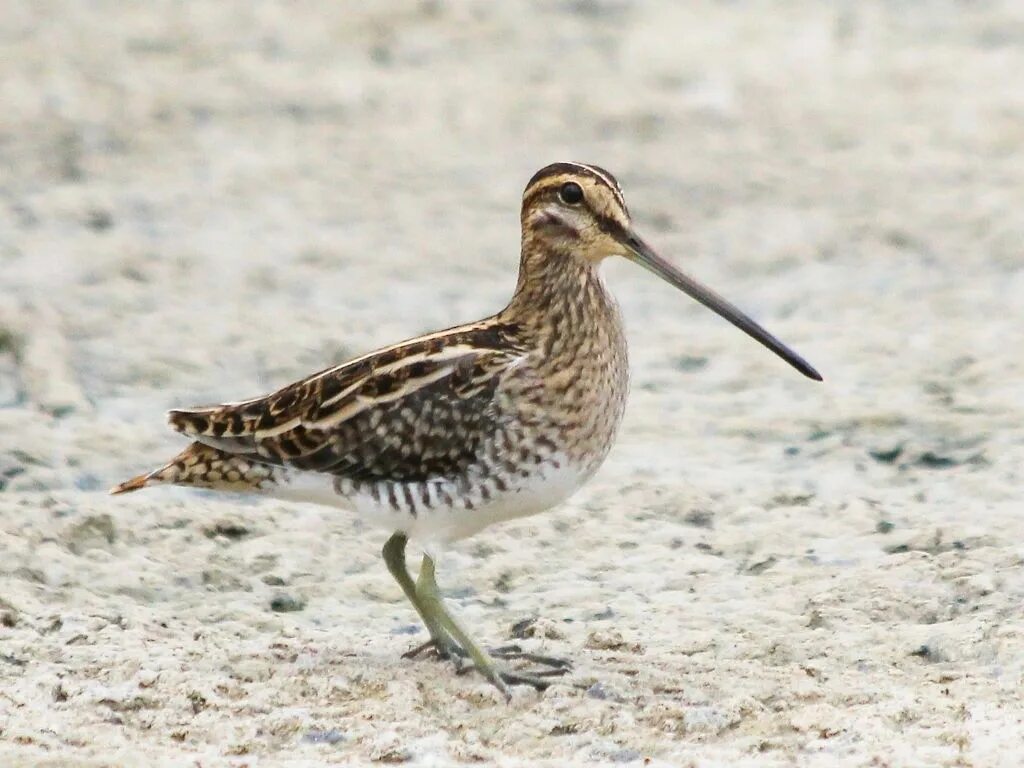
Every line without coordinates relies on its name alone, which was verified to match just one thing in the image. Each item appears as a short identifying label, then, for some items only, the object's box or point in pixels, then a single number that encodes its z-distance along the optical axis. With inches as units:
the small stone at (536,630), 445.1
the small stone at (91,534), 484.7
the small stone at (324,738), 379.2
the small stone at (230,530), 499.5
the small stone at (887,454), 548.7
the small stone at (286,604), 461.1
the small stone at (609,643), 434.6
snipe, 409.4
